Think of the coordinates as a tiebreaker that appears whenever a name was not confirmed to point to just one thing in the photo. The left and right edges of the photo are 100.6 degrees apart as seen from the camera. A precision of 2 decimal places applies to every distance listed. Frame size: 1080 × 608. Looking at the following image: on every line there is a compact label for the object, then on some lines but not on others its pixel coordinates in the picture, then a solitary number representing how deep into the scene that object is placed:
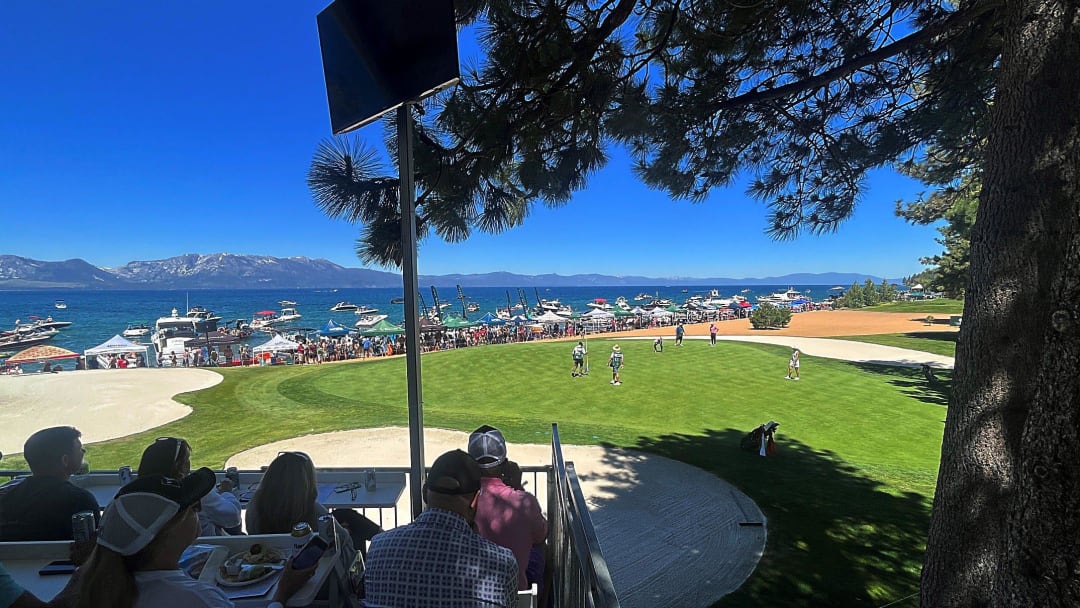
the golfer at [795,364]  15.05
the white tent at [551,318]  39.81
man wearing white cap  2.54
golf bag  7.77
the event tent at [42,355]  22.64
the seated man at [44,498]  2.49
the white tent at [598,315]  40.48
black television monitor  2.18
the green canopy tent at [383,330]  30.50
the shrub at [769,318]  32.34
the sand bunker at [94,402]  9.51
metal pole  2.55
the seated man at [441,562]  1.61
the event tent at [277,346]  27.05
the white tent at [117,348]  23.83
